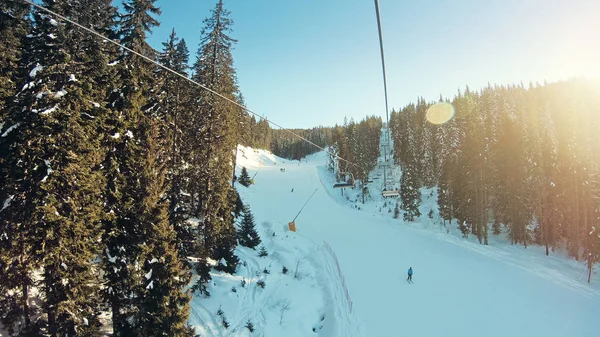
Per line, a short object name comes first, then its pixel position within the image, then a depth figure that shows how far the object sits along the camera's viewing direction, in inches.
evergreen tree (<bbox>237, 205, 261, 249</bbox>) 1062.4
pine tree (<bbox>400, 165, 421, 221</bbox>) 1990.7
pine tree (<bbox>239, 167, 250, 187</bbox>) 1977.1
